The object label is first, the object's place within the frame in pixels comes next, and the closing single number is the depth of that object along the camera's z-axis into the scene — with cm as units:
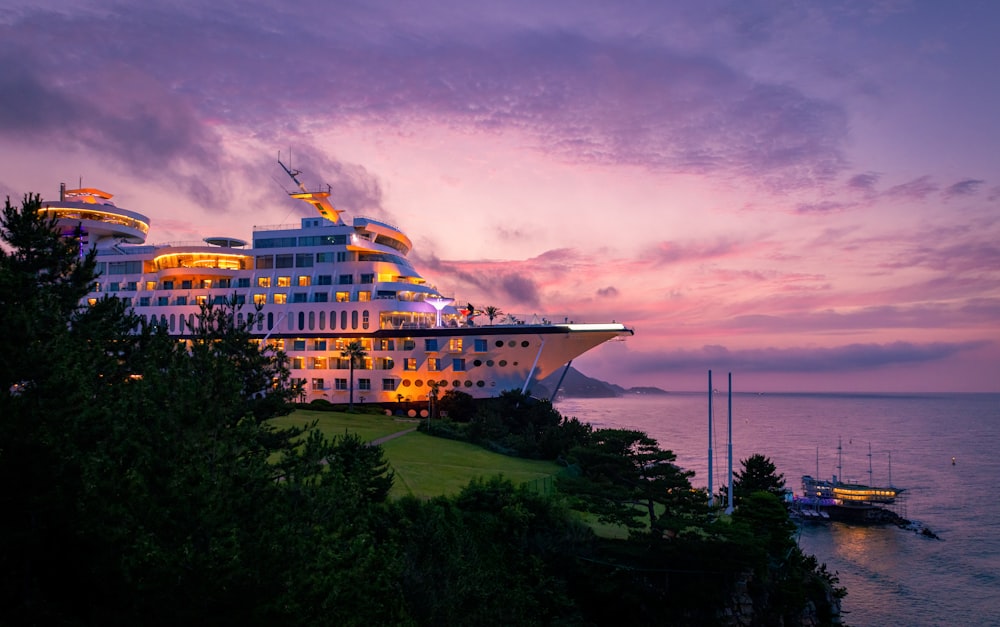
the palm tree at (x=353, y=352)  5534
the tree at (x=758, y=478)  4316
